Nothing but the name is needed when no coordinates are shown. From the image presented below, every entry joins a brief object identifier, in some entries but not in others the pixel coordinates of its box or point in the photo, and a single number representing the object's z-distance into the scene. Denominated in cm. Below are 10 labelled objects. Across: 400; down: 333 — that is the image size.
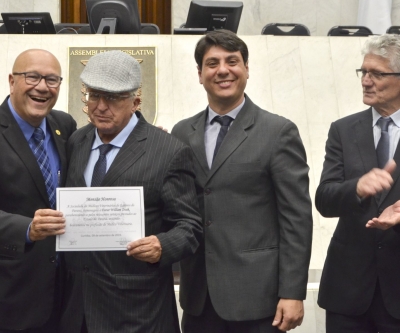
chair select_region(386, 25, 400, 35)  798
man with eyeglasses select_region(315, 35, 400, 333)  312
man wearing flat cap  278
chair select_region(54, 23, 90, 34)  750
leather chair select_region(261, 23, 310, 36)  784
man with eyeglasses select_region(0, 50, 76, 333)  289
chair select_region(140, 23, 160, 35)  776
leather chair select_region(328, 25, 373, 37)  755
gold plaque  639
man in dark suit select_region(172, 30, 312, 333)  303
